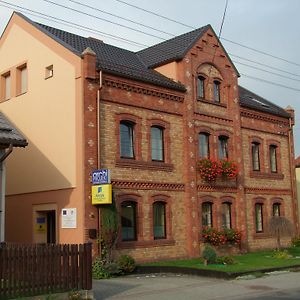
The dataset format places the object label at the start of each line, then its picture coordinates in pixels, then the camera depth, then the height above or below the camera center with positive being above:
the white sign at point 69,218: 19.36 +0.41
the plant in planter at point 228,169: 24.77 +2.71
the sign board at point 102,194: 18.47 +1.24
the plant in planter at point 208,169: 24.00 +2.63
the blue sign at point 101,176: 18.34 +1.87
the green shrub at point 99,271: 18.05 -1.53
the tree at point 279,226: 24.61 -0.13
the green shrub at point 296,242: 29.33 -1.10
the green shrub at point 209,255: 19.75 -1.16
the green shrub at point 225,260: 20.12 -1.41
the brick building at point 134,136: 20.05 +3.99
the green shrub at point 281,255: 22.98 -1.44
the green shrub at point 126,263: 18.88 -1.36
